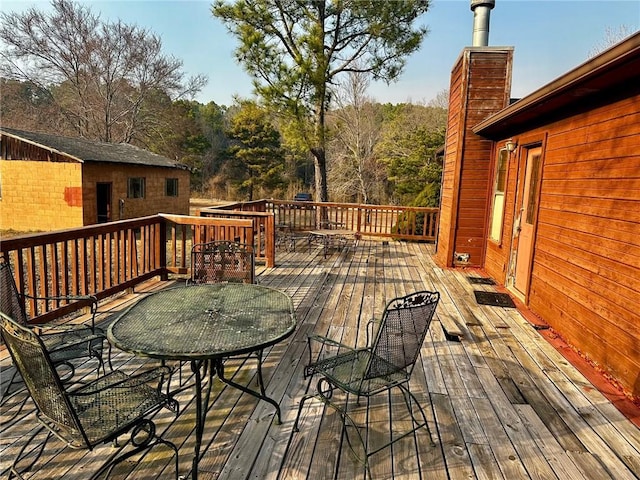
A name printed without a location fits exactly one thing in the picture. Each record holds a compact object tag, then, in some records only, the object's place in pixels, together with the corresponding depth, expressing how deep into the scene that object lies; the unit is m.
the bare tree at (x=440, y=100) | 21.38
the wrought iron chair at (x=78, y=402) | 1.38
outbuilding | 12.06
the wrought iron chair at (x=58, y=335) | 2.11
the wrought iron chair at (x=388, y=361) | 1.86
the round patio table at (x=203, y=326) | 1.71
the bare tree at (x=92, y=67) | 17.20
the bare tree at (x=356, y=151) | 19.45
